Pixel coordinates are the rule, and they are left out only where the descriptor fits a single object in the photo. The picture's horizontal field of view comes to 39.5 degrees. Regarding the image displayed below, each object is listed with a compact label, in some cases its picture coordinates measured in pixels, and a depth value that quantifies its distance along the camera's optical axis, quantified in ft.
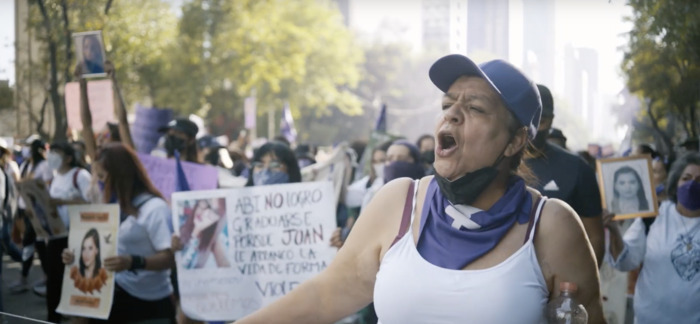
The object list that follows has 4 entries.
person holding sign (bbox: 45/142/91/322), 29.78
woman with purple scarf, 7.58
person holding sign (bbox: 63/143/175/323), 19.11
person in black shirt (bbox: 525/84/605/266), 15.37
